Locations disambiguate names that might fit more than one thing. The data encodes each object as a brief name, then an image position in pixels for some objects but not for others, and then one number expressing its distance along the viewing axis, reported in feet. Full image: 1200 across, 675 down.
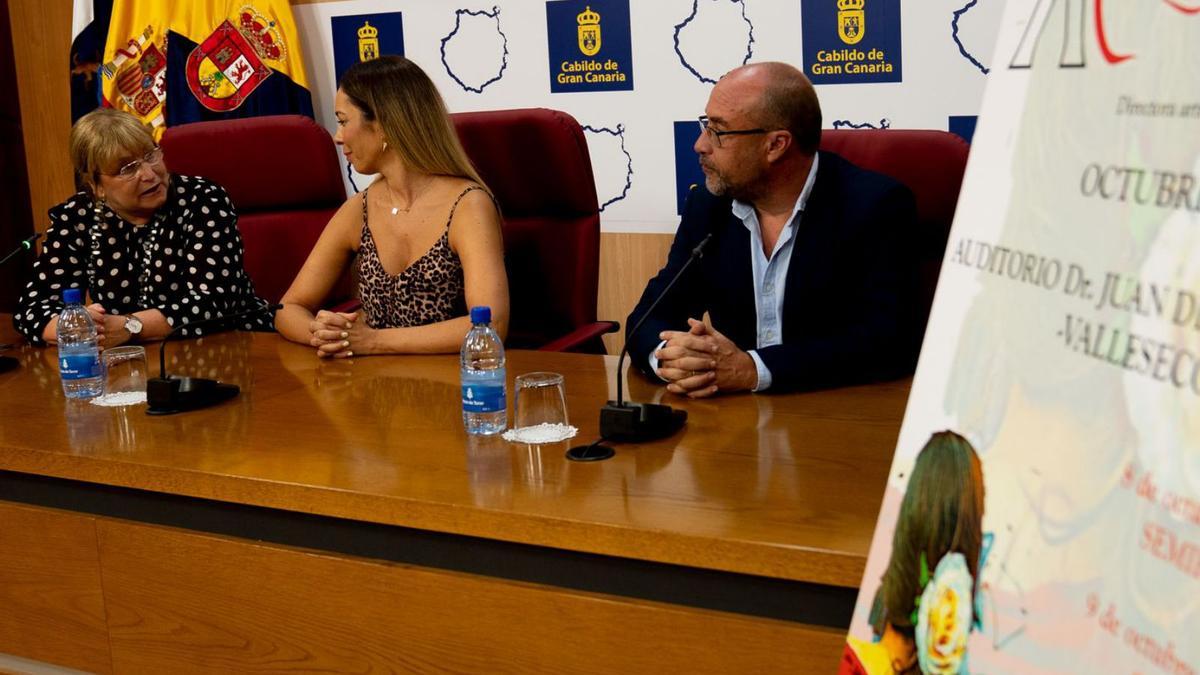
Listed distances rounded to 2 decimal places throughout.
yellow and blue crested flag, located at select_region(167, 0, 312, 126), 11.70
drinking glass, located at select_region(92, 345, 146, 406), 6.88
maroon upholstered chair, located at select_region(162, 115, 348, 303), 10.41
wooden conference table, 4.40
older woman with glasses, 8.63
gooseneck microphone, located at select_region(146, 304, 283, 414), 6.53
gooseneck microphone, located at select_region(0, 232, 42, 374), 7.79
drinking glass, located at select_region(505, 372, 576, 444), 5.69
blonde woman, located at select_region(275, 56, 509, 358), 8.38
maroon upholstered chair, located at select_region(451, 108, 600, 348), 8.89
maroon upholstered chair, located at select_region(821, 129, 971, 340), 7.36
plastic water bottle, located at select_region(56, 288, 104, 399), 6.95
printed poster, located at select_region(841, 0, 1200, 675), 2.40
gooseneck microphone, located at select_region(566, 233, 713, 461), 5.43
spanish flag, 12.13
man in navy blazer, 6.89
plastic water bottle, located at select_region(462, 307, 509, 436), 5.65
